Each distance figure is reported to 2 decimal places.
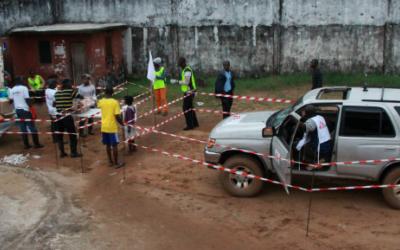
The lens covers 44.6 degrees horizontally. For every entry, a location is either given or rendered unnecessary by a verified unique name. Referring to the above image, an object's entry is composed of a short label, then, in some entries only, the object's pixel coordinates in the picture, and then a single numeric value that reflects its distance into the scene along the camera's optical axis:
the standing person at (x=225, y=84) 12.62
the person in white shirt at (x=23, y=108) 11.69
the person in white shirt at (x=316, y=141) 7.76
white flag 13.16
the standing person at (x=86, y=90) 12.46
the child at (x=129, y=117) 11.11
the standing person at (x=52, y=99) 11.45
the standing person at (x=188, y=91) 12.77
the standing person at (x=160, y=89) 13.86
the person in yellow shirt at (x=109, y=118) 10.02
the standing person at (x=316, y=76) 12.61
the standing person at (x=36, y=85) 16.05
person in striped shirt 11.12
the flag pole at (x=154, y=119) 13.86
